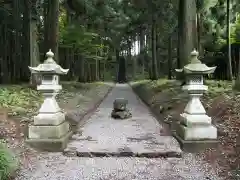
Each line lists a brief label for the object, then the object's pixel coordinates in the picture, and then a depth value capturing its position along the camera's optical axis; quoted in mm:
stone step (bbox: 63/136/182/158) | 6988
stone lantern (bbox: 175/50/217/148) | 7379
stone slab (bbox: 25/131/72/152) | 7277
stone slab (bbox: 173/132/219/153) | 7246
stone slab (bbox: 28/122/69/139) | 7395
